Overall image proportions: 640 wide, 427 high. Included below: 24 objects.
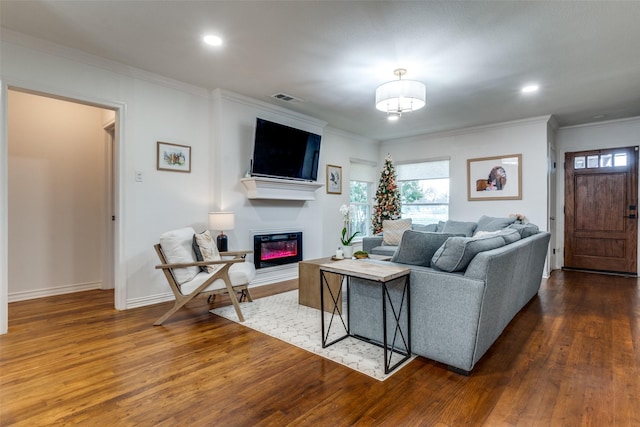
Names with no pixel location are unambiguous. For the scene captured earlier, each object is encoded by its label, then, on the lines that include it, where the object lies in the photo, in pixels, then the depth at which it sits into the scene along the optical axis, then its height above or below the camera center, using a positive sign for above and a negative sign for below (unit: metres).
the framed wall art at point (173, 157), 3.88 +0.69
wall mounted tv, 4.51 +0.91
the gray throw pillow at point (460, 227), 5.25 -0.20
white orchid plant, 3.93 -0.04
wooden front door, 5.46 +0.09
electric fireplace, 4.72 -0.51
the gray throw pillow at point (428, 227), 5.68 -0.21
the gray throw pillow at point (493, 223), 4.71 -0.12
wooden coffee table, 3.61 -0.78
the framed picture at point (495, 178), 5.55 +0.64
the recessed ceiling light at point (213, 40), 2.88 +1.53
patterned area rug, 2.36 -1.02
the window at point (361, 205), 6.83 +0.20
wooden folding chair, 3.12 -0.67
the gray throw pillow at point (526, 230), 3.37 -0.15
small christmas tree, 6.52 +0.33
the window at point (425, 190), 6.54 +0.50
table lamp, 4.06 -0.10
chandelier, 3.20 +1.15
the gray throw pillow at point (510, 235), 2.83 -0.18
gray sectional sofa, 2.15 -0.56
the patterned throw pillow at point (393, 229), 5.56 -0.24
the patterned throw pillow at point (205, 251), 3.43 -0.38
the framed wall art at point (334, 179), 6.09 +0.66
